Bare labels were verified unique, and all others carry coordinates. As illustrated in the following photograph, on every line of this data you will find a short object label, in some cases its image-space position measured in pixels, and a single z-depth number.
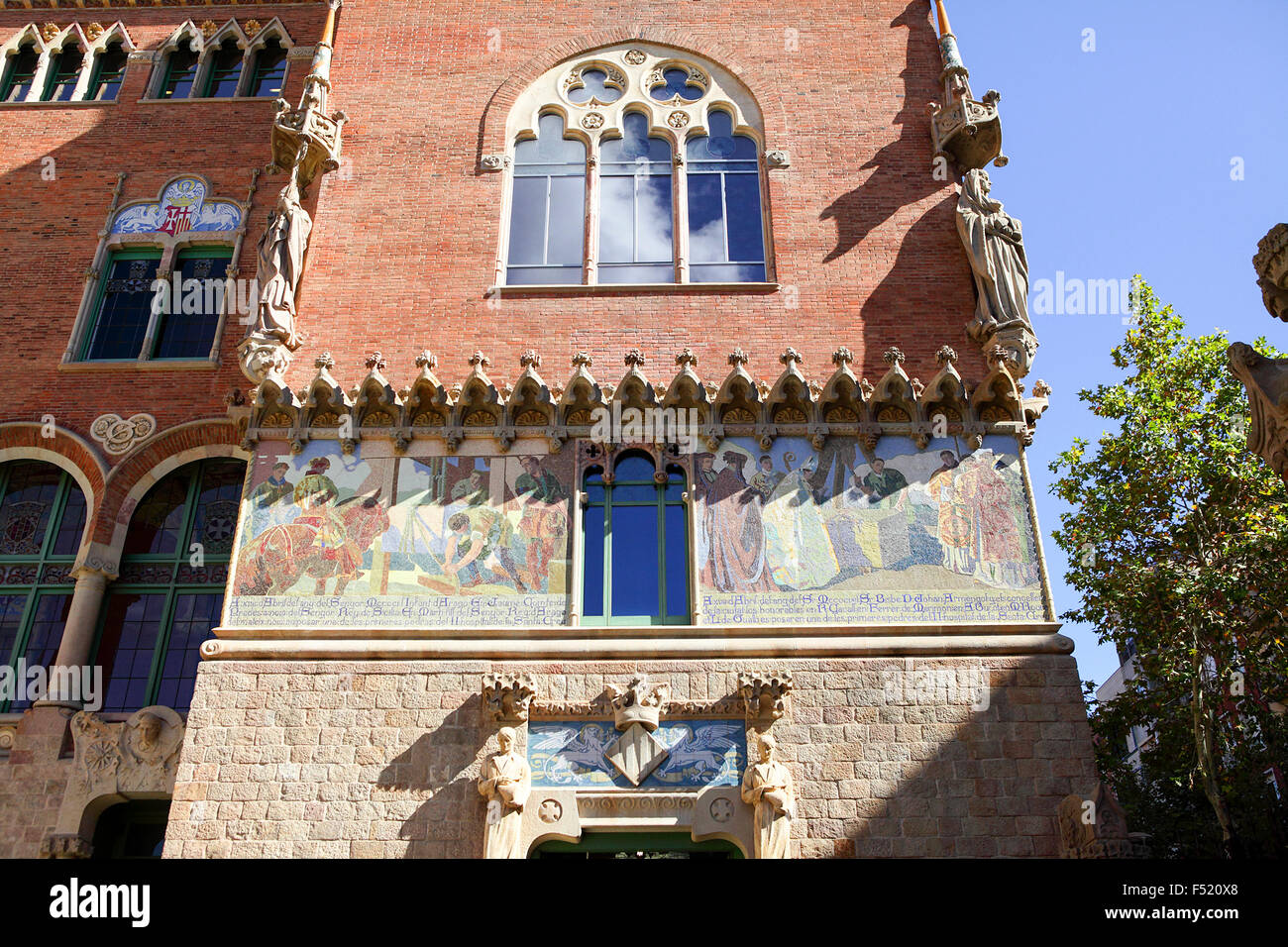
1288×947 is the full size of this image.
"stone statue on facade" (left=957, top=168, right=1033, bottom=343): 13.26
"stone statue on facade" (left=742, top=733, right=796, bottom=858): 10.52
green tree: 17.98
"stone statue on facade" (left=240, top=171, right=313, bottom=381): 13.30
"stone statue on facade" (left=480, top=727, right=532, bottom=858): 10.59
